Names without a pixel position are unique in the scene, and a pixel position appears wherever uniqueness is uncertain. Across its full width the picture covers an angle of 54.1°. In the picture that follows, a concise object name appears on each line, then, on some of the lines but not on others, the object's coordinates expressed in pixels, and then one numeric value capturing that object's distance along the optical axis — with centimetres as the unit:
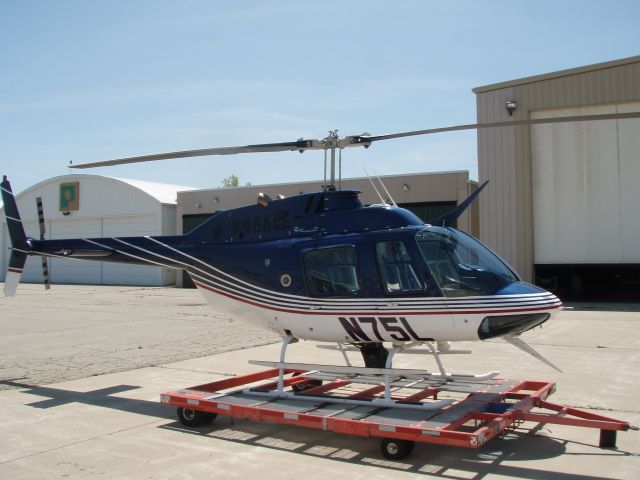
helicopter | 716
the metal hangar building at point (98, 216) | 3978
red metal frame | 623
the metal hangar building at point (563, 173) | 2475
